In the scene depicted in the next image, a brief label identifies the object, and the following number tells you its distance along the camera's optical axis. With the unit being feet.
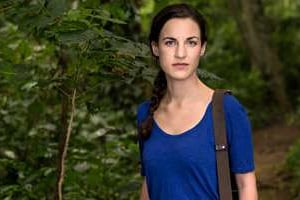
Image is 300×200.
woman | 10.44
